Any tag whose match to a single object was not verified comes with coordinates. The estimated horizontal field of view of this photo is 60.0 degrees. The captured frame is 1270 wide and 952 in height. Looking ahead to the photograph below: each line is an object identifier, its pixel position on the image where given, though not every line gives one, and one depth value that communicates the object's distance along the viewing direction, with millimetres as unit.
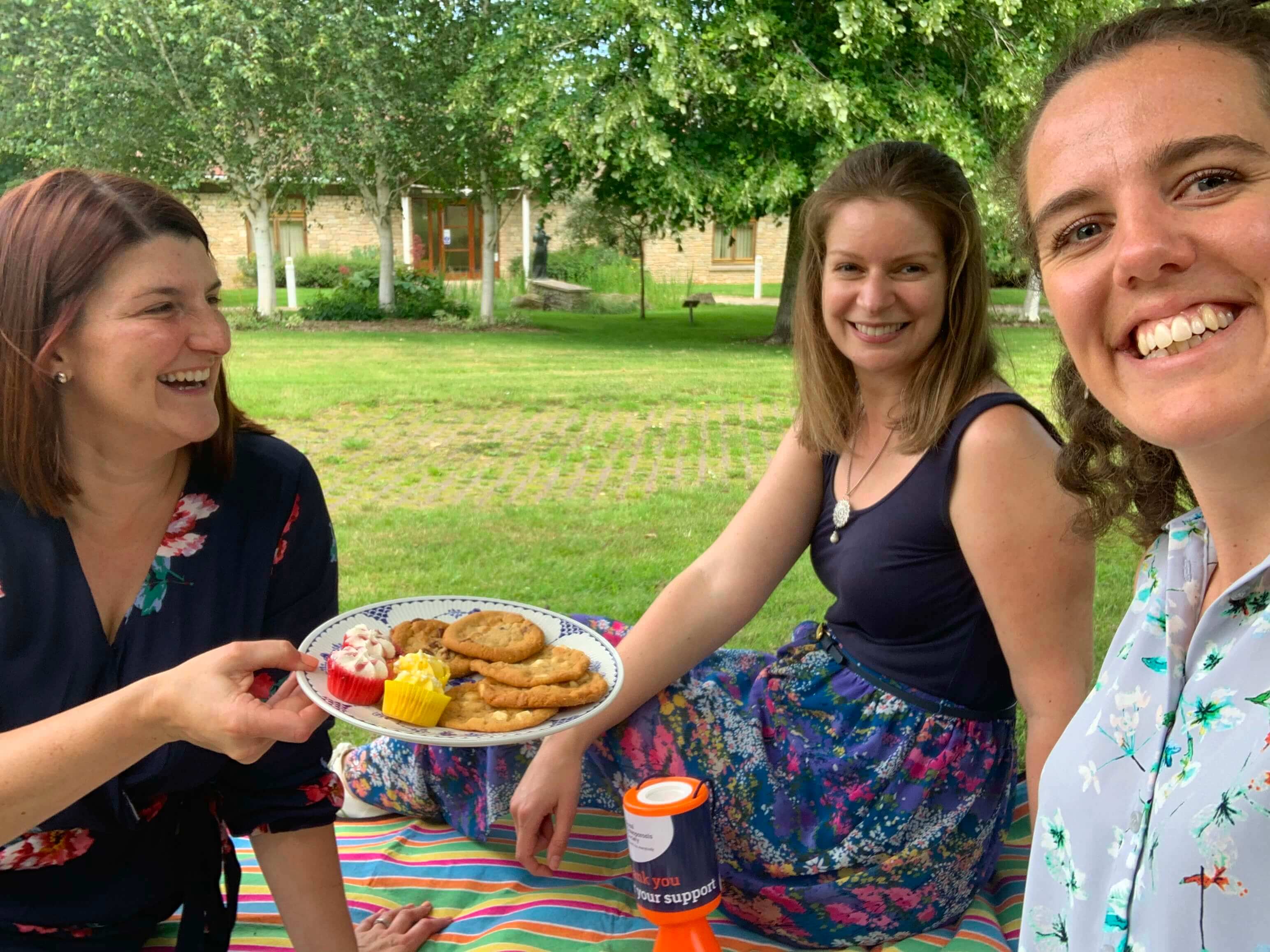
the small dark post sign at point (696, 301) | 17688
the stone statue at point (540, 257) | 22453
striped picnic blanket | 2062
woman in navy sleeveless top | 1789
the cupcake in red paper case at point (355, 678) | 1508
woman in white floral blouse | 989
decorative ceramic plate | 1435
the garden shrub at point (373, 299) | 15781
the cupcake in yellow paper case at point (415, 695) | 1530
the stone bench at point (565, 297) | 18453
